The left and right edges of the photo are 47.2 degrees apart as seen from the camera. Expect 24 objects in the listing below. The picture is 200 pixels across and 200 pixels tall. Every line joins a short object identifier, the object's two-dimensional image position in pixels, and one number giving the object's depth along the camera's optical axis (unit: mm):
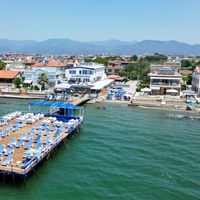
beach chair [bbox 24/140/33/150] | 22367
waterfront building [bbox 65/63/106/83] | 58224
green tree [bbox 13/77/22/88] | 56571
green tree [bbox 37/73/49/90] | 53850
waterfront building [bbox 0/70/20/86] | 58321
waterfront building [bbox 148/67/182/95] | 52780
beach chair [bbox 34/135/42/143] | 24130
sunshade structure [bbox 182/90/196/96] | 50010
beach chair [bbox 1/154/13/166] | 18823
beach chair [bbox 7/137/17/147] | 22748
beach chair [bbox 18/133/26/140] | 24265
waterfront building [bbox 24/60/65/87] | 57057
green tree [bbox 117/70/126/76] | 80483
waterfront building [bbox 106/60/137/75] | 84857
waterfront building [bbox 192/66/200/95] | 53529
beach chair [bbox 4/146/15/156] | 20827
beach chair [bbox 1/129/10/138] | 25304
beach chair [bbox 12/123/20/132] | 27518
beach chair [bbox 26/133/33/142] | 24196
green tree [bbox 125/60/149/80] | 74408
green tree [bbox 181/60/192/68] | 108477
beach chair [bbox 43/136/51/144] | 23584
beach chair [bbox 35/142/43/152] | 21533
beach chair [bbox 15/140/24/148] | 22666
